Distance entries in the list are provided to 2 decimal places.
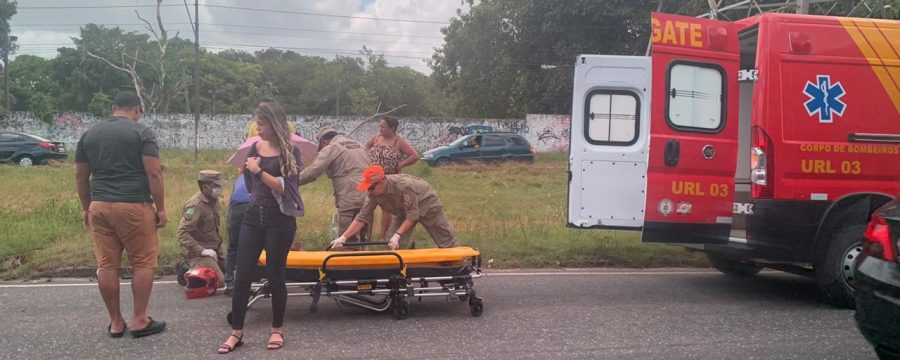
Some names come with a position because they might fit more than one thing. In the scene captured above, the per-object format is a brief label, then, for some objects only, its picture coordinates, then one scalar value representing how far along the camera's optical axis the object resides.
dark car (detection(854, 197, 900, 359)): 3.60
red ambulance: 5.83
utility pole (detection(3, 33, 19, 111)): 40.02
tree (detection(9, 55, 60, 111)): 48.67
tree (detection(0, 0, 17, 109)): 42.20
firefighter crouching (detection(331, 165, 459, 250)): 5.68
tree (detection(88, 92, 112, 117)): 39.19
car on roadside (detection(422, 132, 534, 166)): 24.42
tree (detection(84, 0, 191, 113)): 39.34
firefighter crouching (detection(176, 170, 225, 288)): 6.44
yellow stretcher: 5.38
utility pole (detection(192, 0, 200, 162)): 27.05
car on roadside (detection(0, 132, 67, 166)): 23.31
